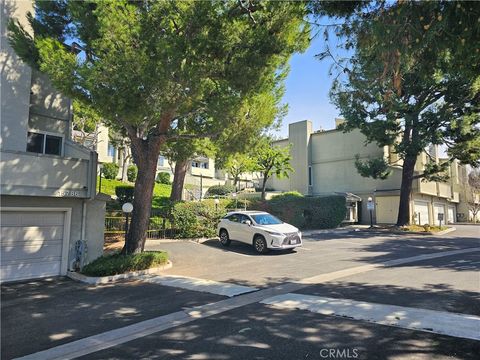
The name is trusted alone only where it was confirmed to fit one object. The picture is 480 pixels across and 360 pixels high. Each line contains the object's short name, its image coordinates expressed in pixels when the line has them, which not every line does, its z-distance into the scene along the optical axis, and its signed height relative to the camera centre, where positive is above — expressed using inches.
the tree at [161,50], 378.9 +186.2
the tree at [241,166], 1138.7 +186.7
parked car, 577.0 -18.8
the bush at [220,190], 1572.2 +126.3
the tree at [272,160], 1158.3 +189.7
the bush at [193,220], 732.7 -1.6
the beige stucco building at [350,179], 1304.1 +164.2
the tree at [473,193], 1973.4 +163.1
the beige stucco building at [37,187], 430.9 +36.2
